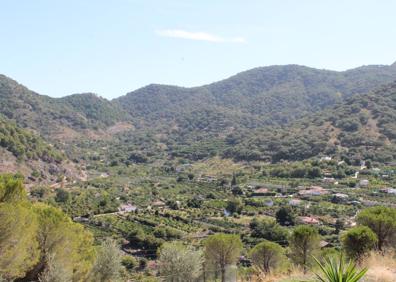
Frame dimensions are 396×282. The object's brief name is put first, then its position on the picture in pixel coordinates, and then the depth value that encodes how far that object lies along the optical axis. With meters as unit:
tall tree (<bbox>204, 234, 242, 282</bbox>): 25.05
